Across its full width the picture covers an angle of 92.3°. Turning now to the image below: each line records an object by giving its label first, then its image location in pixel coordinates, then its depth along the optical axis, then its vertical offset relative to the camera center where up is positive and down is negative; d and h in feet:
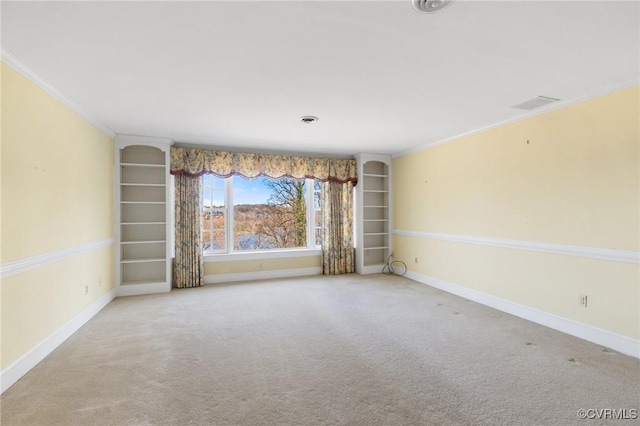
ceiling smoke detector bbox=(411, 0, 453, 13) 5.59 +3.92
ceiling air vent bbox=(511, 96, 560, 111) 10.42 +3.93
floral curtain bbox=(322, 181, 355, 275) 19.97 -0.67
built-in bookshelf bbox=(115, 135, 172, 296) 15.75 +0.25
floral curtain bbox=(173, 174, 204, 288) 16.78 -0.80
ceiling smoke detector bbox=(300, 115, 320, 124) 12.22 +4.05
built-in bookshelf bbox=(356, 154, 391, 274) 20.33 +0.30
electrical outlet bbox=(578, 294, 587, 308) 10.13 -2.86
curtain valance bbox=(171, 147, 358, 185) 16.83 +3.20
